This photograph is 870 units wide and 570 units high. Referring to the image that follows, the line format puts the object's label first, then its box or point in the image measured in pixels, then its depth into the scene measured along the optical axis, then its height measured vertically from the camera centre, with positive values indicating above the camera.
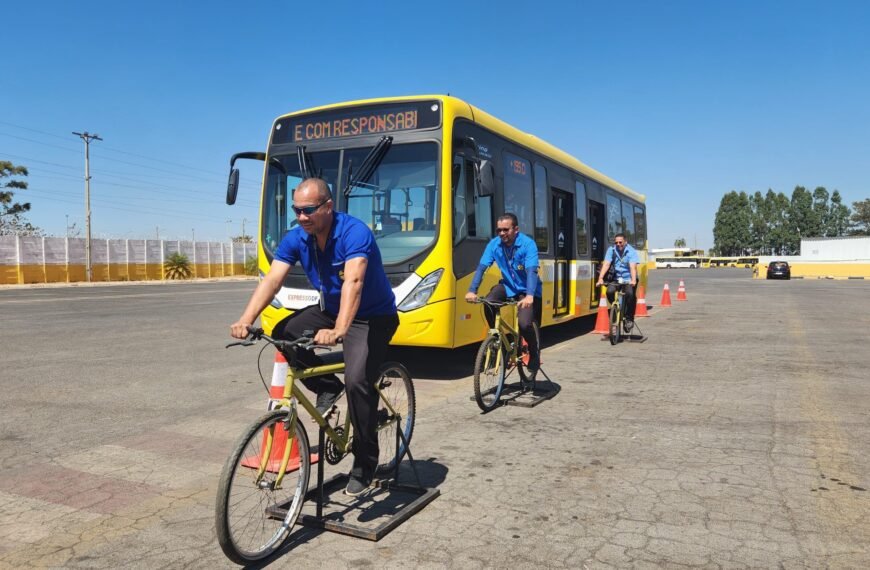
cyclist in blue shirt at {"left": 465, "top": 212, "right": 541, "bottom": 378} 6.86 -0.09
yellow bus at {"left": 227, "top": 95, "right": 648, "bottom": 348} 7.72 +0.96
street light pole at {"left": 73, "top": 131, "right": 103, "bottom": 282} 40.25 +4.85
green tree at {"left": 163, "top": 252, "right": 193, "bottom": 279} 45.75 +0.01
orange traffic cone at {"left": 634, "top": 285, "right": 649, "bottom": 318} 16.97 -1.22
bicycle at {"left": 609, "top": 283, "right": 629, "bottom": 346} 11.38 -0.96
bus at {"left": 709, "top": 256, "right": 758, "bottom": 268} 104.71 -0.39
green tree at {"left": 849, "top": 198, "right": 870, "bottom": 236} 122.38 +7.68
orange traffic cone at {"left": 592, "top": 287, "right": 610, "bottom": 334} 13.36 -1.29
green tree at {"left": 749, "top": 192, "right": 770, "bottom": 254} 119.88 +5.41
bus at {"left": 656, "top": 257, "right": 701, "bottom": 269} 104.25 -0.53
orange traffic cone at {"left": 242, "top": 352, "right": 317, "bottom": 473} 3.20 -0.95
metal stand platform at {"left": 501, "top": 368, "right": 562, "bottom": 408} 6.78 -1.45
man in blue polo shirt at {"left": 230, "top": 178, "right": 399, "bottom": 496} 3.50 -0.20
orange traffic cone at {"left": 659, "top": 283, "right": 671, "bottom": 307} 20.77 -1.25
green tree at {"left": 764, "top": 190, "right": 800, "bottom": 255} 119.00 +6.65
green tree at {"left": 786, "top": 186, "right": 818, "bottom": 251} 118.12 +7.28
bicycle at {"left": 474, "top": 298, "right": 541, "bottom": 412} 6.33 -1.01
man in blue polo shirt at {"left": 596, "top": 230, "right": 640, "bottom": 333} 11.57 -0.12
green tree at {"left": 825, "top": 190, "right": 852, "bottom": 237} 120.12 +8.31
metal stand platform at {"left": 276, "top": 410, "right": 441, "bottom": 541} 3.57 -1.43
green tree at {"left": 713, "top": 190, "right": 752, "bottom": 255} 120.00 +6.33
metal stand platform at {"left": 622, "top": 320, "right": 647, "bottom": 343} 11.92 -1.41
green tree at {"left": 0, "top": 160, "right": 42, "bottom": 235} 45.53 +4.97
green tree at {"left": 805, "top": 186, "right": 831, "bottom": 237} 118.12 +8.31
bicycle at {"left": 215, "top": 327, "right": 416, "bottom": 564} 3.03 -1.05
